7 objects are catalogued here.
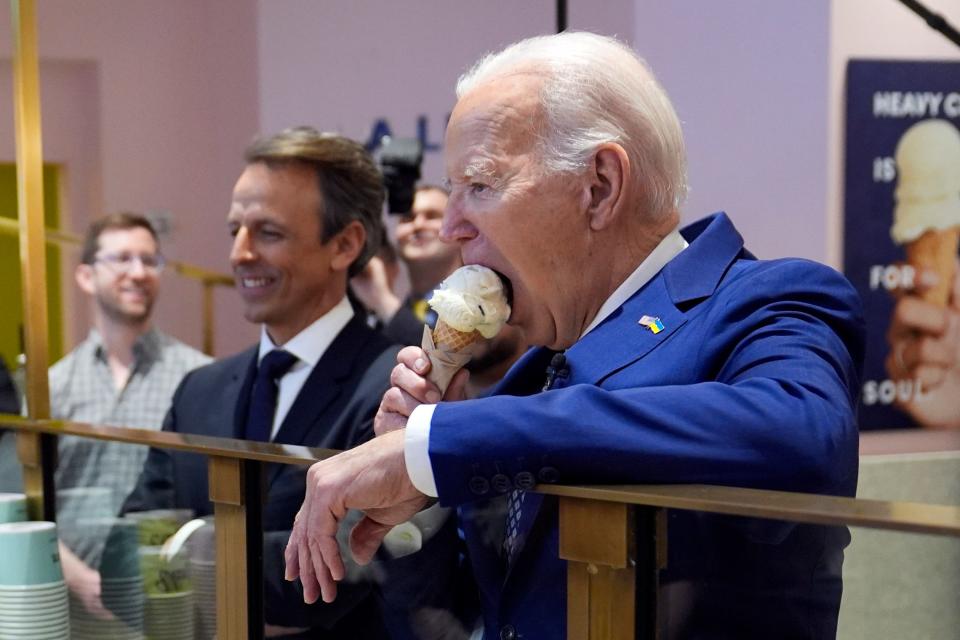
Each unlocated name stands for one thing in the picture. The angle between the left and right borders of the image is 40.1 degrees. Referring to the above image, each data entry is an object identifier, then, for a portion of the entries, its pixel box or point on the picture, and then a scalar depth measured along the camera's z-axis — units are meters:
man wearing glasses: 3.97
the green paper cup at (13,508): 2.08
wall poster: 3.81
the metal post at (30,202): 2.14
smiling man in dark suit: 2.33
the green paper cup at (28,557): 1.92
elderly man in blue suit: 1.12
